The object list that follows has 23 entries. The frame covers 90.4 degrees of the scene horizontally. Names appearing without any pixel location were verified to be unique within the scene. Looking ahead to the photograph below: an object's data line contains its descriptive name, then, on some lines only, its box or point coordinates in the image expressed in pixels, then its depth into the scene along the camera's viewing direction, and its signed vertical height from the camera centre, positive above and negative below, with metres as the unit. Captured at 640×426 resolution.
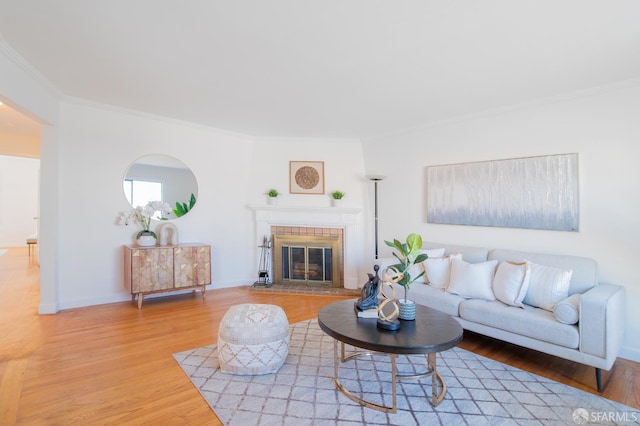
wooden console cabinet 3.99 -0.69
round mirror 4.34 +0.47
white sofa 2.28 -0.84
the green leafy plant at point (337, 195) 5.07 +0.33
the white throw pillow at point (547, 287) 2.71 -0.63
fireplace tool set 5.16 -0.82
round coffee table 1.91 -0.77
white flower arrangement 4.25 +0.02
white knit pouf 2.38 -0.97
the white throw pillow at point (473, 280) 3.06 -0.64
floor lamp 4.88 +0.16
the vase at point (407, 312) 2.32 -0.71
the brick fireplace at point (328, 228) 5.11 -0.20
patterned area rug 1.94 -1.23
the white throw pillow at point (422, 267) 3.66 -0.60
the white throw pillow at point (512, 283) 2.82 -0.62
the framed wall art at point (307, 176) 5.25 +0.66
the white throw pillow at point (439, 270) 3.45 -0.61
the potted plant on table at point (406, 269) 2.23 -0.38
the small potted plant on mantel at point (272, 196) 5.20 +0.33
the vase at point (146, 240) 4.18 -0.31
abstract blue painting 3.13 +0.25
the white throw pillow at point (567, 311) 2.41 -0.74
